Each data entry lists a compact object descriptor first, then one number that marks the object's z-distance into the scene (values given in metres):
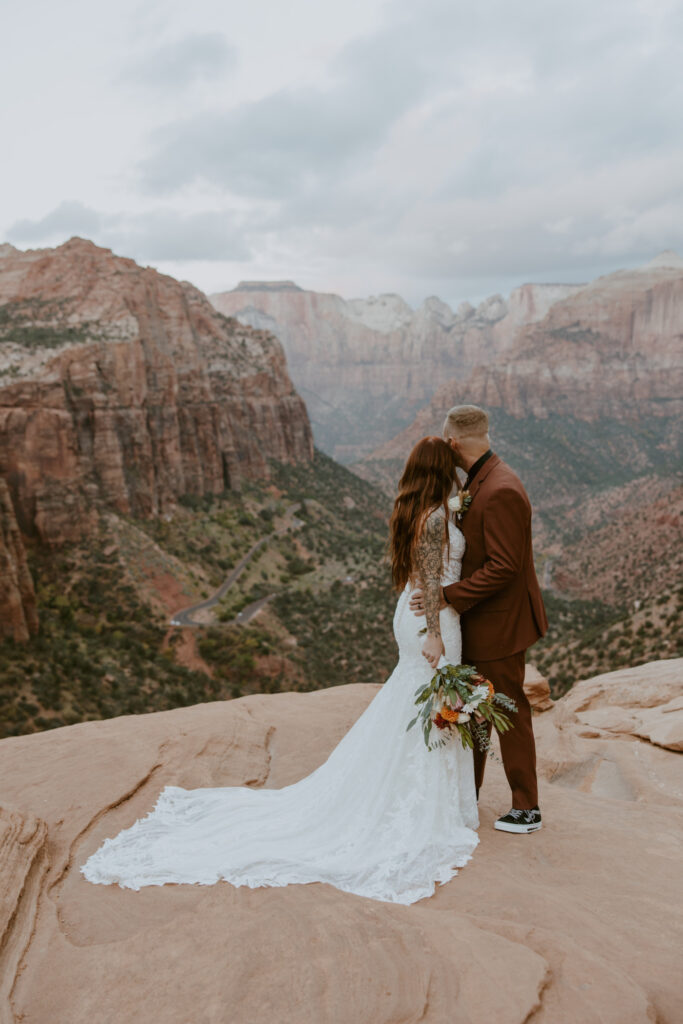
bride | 4.95
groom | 5.33
